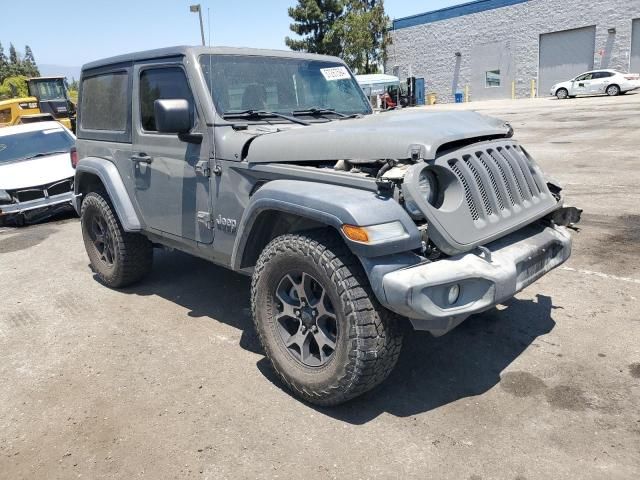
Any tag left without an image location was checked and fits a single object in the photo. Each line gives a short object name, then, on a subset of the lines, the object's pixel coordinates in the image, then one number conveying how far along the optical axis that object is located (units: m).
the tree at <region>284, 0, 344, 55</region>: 38.38
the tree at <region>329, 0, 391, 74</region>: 38.31
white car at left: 8.65
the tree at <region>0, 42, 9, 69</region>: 70.38
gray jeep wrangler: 2.78
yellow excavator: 17.42
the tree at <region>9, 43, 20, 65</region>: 83.82
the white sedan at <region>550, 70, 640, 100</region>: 28.47
